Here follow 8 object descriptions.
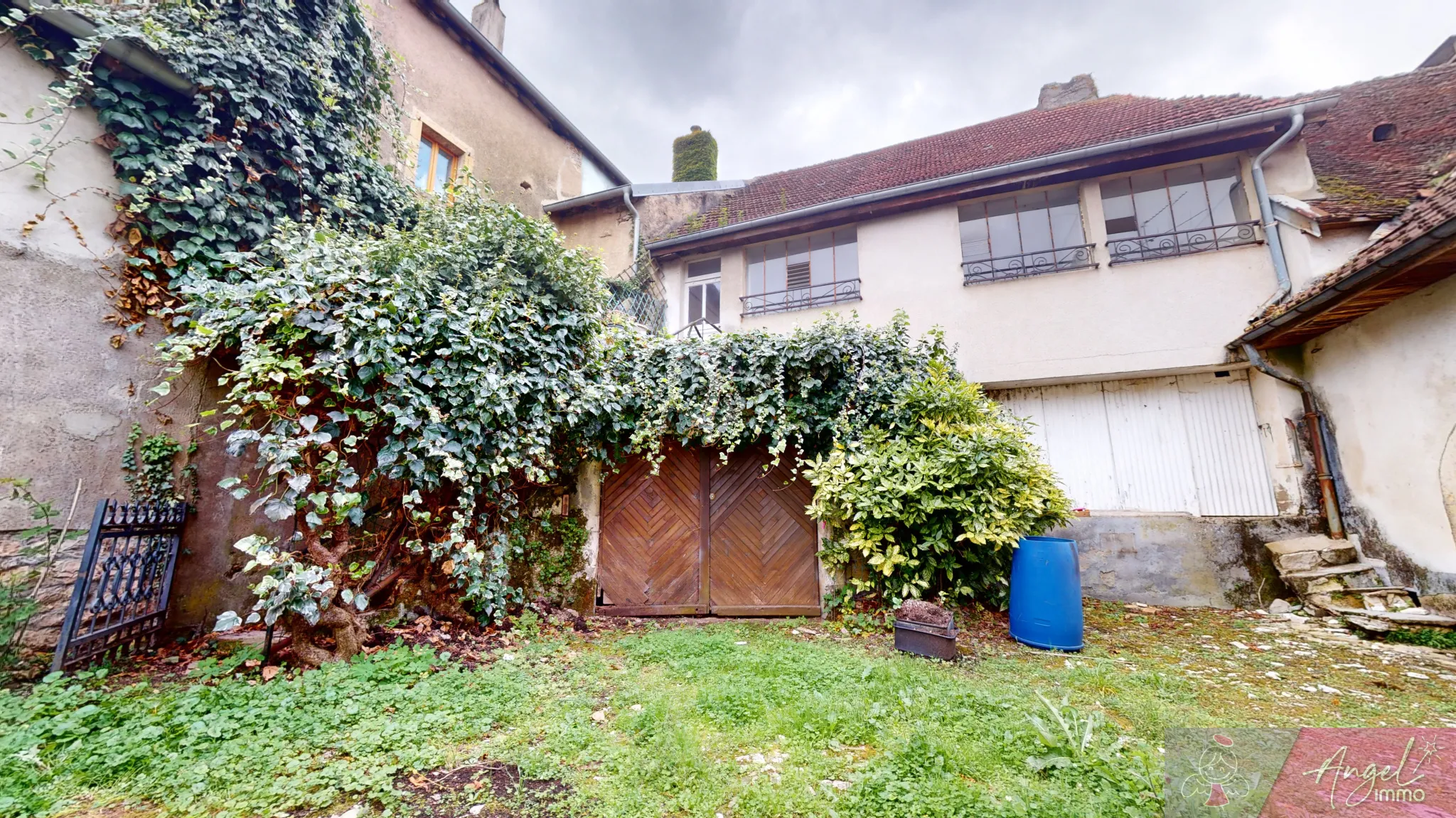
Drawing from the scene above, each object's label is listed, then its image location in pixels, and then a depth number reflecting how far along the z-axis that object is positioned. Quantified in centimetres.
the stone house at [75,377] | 342
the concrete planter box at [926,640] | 398
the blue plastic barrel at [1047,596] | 430
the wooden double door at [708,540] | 571
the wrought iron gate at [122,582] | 313
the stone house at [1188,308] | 523
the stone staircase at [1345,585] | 457
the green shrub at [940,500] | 484
